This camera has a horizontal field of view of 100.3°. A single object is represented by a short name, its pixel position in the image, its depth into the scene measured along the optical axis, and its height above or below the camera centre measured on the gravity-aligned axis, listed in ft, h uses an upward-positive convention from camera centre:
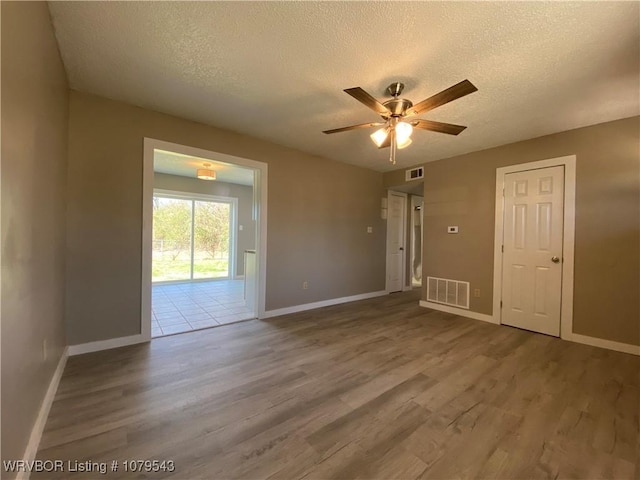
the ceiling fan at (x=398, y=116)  6.24 +3.24
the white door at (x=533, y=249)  10.41 -0.34
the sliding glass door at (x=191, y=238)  19.94 -0.25
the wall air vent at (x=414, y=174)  14.95 +3.75
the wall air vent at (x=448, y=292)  13.03 -2.66
